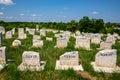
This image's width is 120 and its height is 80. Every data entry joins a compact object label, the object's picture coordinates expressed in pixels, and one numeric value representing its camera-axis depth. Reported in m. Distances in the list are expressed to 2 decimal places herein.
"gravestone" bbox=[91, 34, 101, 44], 10.22
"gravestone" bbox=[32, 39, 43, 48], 8.47
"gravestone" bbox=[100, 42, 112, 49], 7.96
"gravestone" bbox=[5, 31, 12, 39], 11.28
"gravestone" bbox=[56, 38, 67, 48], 8.39
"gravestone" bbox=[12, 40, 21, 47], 8.27
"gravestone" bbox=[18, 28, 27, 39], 11.49
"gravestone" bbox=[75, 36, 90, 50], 8.10
